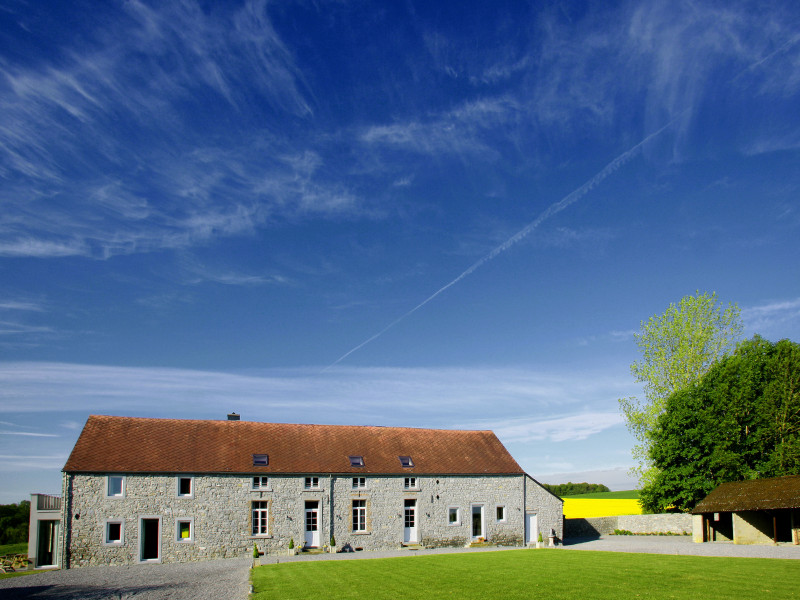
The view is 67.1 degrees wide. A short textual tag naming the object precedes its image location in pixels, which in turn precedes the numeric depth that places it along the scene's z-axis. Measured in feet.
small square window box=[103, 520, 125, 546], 95.71
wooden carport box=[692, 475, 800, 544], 94.28
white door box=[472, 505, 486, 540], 118.01
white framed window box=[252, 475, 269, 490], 106.32
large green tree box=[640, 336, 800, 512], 121.70
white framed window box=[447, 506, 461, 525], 117.21
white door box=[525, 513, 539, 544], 121.80
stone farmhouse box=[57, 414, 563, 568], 97.14
